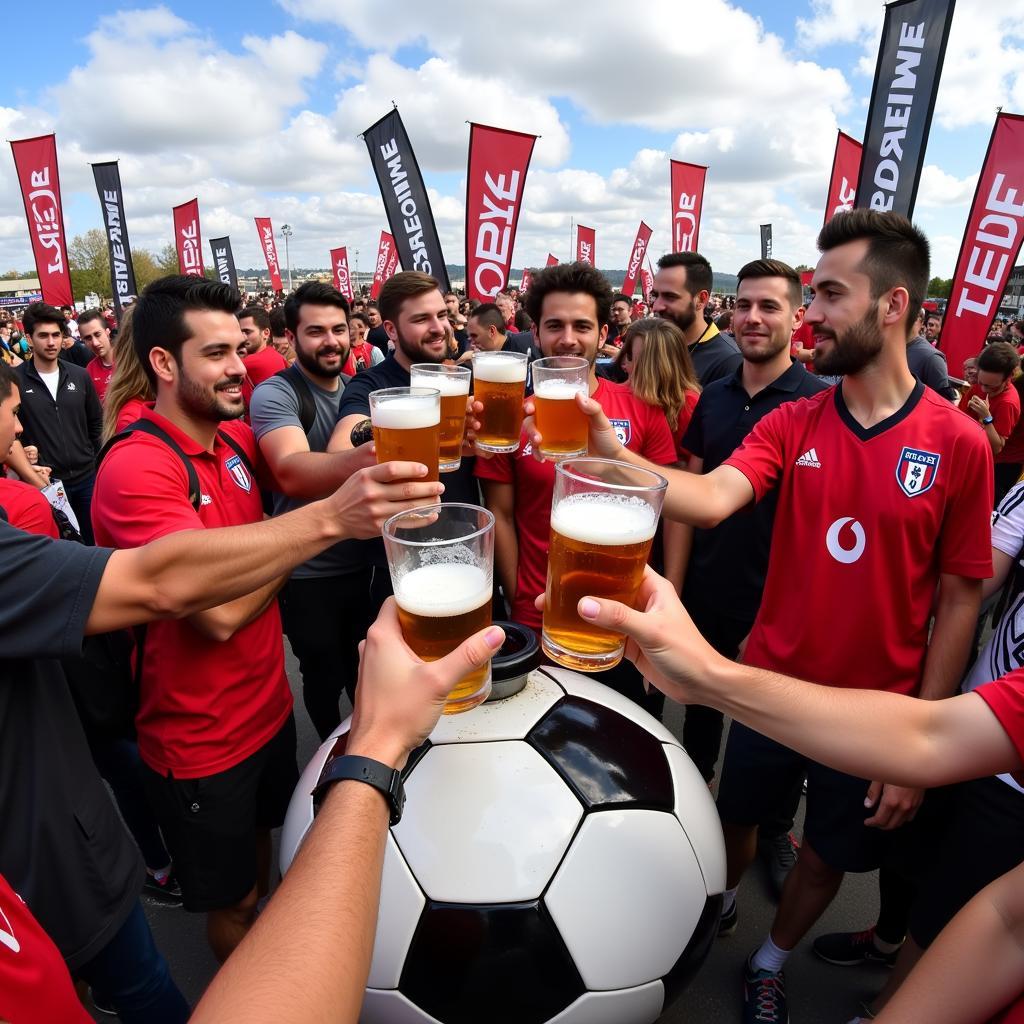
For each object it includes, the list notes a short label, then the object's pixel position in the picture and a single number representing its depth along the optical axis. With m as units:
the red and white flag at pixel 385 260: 19.21
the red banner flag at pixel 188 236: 16.30
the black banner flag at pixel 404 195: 7.81
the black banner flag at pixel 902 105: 5.77
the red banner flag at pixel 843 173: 8.70
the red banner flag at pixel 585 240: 20.77
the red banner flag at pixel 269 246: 24.21
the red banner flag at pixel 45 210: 11.10
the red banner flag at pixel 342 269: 21.45
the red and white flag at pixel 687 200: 12.20
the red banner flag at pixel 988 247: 6.06
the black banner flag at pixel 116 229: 12.52
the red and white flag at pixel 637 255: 20.30
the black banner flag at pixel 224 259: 20.75
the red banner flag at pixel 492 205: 7.78
